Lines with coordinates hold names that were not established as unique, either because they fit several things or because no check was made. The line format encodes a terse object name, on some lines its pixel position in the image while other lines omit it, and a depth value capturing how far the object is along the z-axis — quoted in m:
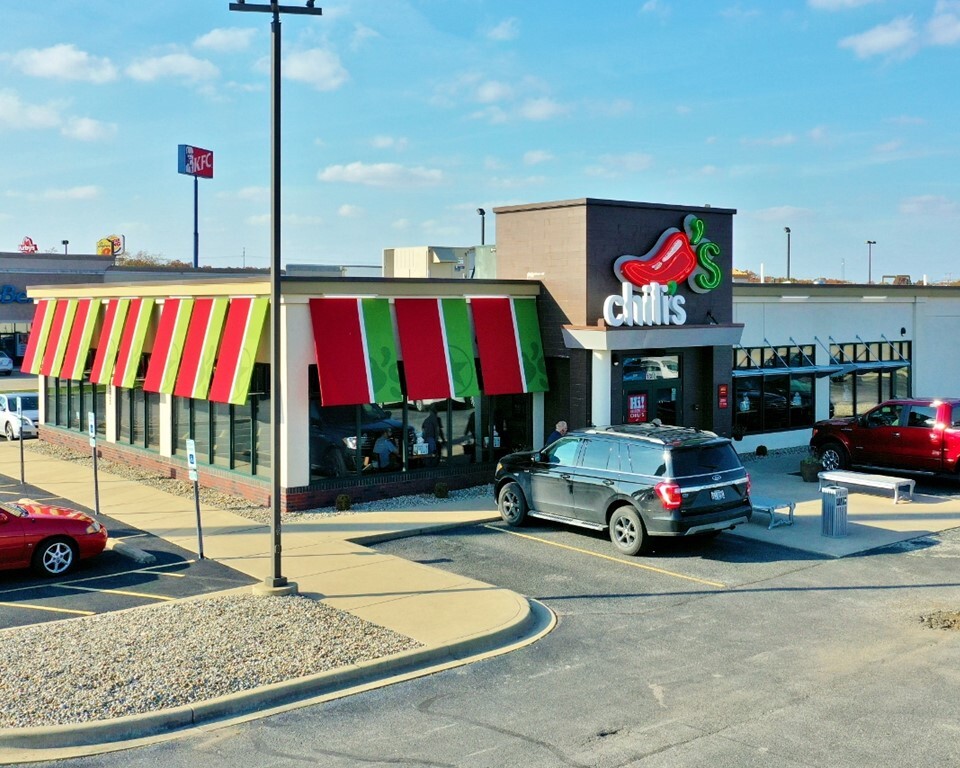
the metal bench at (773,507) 17.50
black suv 15.23
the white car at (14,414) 30.64
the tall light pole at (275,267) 12.71
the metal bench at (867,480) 19.44
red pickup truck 21.05
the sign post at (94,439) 18.45
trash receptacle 16.94
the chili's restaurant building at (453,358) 19.23
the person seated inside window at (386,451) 20.08
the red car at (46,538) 14.26
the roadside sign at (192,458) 14.98
